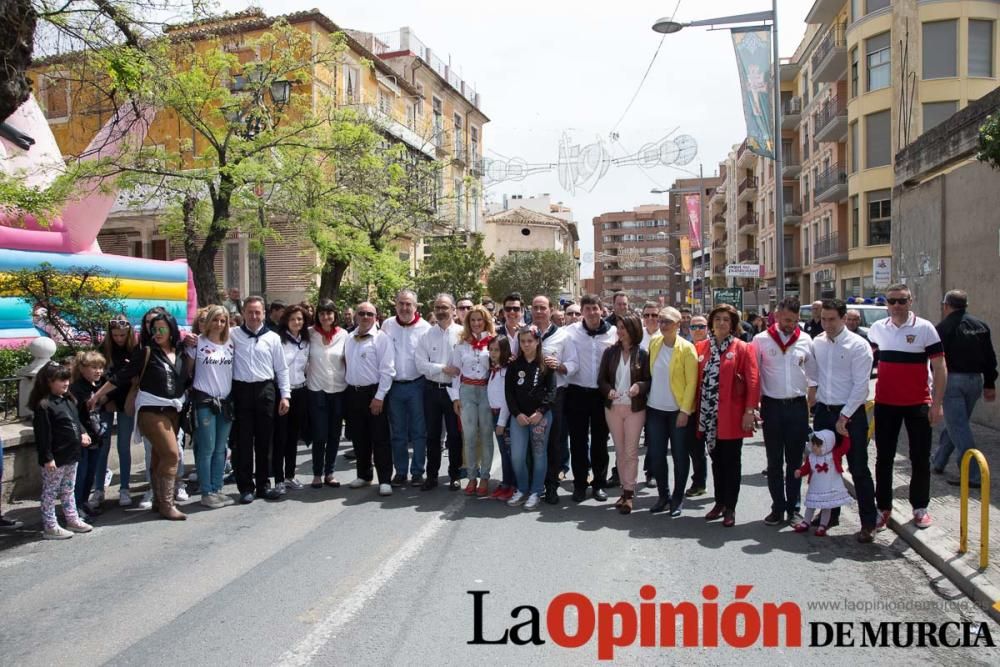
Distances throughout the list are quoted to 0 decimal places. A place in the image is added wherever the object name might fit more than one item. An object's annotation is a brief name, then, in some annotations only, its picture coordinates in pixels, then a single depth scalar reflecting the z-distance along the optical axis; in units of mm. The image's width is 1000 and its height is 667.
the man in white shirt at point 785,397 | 6680
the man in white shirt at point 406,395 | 8227
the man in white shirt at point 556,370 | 7527
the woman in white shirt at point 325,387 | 8336
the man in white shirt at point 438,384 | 8125
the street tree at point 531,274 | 56125
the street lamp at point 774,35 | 15586
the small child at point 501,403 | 7609
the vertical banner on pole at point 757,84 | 16547
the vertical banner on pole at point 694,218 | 35906
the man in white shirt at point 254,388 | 7691
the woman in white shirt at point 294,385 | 8297
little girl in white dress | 6422
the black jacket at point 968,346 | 8102
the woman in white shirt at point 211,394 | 7480
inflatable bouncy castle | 12552
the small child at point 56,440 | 6508
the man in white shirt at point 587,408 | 7703
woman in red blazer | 6699
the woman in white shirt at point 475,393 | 7852
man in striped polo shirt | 6508
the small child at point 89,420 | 7148
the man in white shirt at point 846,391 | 6320
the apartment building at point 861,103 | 29594
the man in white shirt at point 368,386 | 8188
